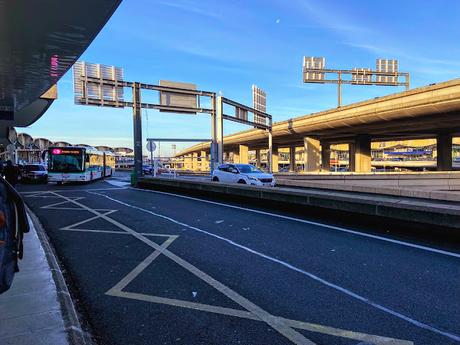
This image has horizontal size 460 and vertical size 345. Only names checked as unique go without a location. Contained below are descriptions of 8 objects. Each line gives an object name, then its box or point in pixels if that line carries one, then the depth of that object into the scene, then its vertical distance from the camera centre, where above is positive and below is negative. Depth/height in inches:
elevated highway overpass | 1220.7 +171.3
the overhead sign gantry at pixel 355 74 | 1844.2 +451.5
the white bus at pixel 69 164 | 1109.7 +5.5
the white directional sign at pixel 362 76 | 1899.6 +450.2
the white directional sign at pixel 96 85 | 1089.4 +240.0
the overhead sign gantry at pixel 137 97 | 1093.8 +219.2
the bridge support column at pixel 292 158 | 3533.5 +54.1
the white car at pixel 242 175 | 842.2 -26.0
